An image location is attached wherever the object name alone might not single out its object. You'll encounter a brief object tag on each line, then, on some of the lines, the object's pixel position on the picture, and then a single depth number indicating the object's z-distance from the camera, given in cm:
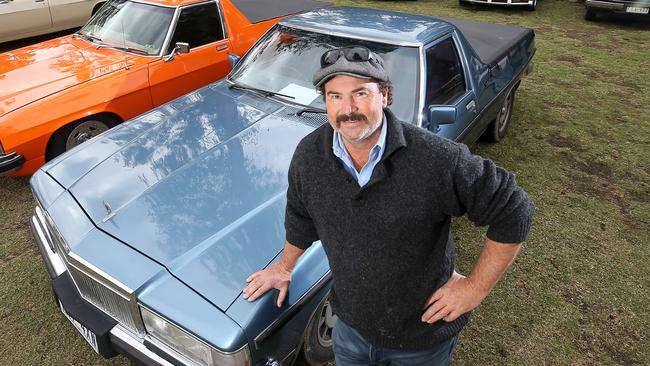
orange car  367
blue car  189
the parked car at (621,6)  876
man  134
